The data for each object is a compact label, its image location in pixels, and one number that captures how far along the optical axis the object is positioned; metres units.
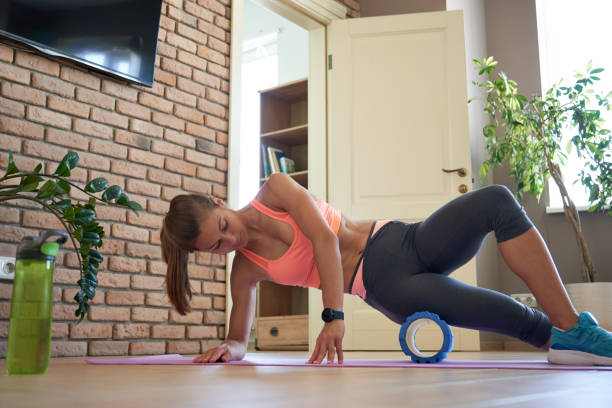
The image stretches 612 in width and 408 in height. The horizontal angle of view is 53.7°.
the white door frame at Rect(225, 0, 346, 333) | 3.94
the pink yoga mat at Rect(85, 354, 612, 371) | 1.40
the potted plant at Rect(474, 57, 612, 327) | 3.44
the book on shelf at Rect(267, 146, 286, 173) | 4.62
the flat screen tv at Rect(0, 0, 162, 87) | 2.49
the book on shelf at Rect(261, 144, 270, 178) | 4.66
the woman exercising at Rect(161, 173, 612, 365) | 1.57
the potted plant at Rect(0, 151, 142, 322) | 2.07
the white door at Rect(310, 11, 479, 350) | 3.65
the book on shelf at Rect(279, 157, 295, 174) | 4.63
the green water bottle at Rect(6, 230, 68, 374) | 1.10
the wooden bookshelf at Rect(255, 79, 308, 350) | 4.17
